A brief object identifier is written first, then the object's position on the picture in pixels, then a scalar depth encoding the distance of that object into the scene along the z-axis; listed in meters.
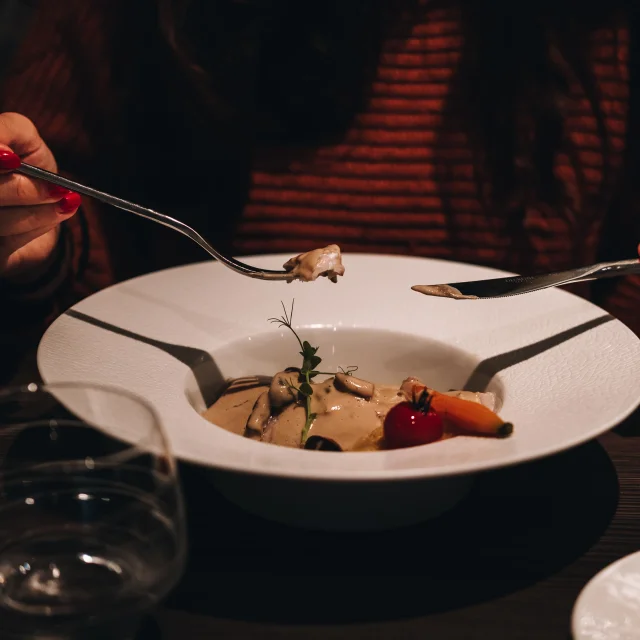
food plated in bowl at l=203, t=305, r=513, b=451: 0.60
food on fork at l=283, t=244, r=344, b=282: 0.68
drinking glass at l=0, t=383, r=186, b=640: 0.44
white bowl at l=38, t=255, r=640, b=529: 0.54
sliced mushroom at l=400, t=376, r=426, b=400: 0.66
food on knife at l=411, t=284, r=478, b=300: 0.69
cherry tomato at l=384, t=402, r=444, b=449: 0.59
